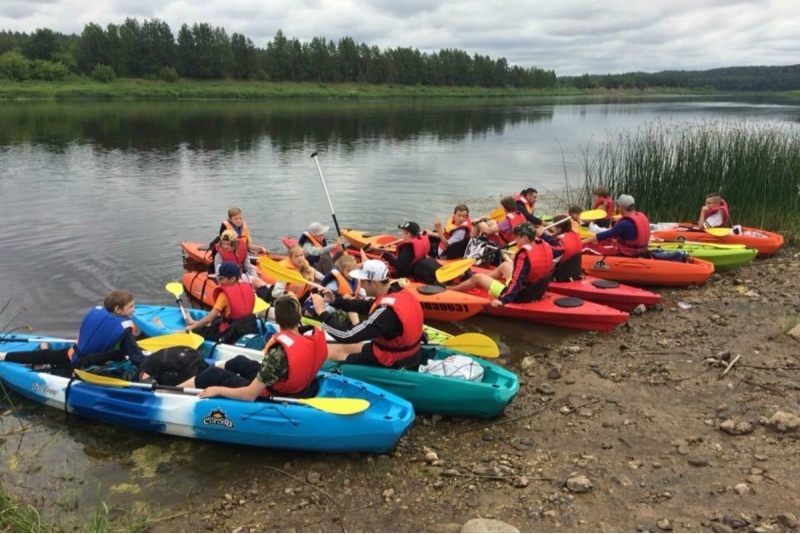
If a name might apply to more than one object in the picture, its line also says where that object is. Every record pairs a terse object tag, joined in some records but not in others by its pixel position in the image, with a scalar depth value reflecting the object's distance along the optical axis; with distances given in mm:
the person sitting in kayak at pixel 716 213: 10672
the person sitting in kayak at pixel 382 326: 5457
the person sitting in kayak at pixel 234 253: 8453
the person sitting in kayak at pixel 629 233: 9406
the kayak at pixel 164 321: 7092
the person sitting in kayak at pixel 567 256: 8773
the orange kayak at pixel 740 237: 10367
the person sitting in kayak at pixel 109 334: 5633
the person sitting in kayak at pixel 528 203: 10648
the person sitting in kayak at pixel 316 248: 9195
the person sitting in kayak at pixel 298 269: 8375
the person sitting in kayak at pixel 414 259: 9094
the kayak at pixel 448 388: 5426
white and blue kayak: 4965
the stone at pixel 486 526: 3850
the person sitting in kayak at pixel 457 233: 10070
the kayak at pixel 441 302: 8164
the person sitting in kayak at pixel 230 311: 6586
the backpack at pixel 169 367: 5750
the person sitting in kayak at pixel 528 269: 7680
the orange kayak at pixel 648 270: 9320
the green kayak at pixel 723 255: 9734
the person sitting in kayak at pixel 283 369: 4828
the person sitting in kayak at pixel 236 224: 9703
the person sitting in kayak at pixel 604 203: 11359
